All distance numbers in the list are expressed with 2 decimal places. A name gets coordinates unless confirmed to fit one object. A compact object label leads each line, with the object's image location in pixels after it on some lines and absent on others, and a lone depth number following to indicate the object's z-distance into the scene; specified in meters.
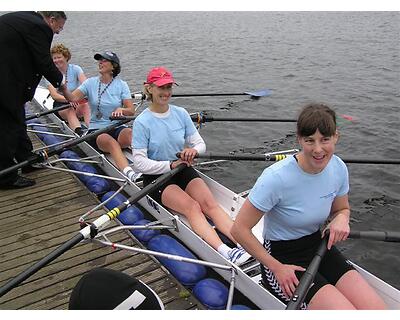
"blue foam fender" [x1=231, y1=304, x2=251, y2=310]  3.75
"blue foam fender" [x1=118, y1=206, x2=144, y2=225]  5.29
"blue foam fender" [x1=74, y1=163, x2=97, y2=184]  6.40
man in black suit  5.07
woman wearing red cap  4.68
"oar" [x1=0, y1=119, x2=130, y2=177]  5.83
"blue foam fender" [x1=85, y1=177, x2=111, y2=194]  6.15
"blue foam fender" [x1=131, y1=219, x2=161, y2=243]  4.95
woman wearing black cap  6.41
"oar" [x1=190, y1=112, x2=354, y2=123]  6.66
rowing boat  3.68
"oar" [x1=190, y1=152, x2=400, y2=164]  5.16
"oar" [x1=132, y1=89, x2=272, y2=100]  9.37
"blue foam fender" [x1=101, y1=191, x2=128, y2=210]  5.68
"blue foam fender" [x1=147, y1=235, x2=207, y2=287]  4.22
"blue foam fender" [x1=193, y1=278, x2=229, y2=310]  3.87
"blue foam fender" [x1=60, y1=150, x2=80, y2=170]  6.93
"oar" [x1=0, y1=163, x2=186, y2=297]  3.33
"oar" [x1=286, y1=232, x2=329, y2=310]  2.81
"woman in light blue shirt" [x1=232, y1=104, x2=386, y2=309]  2.86
